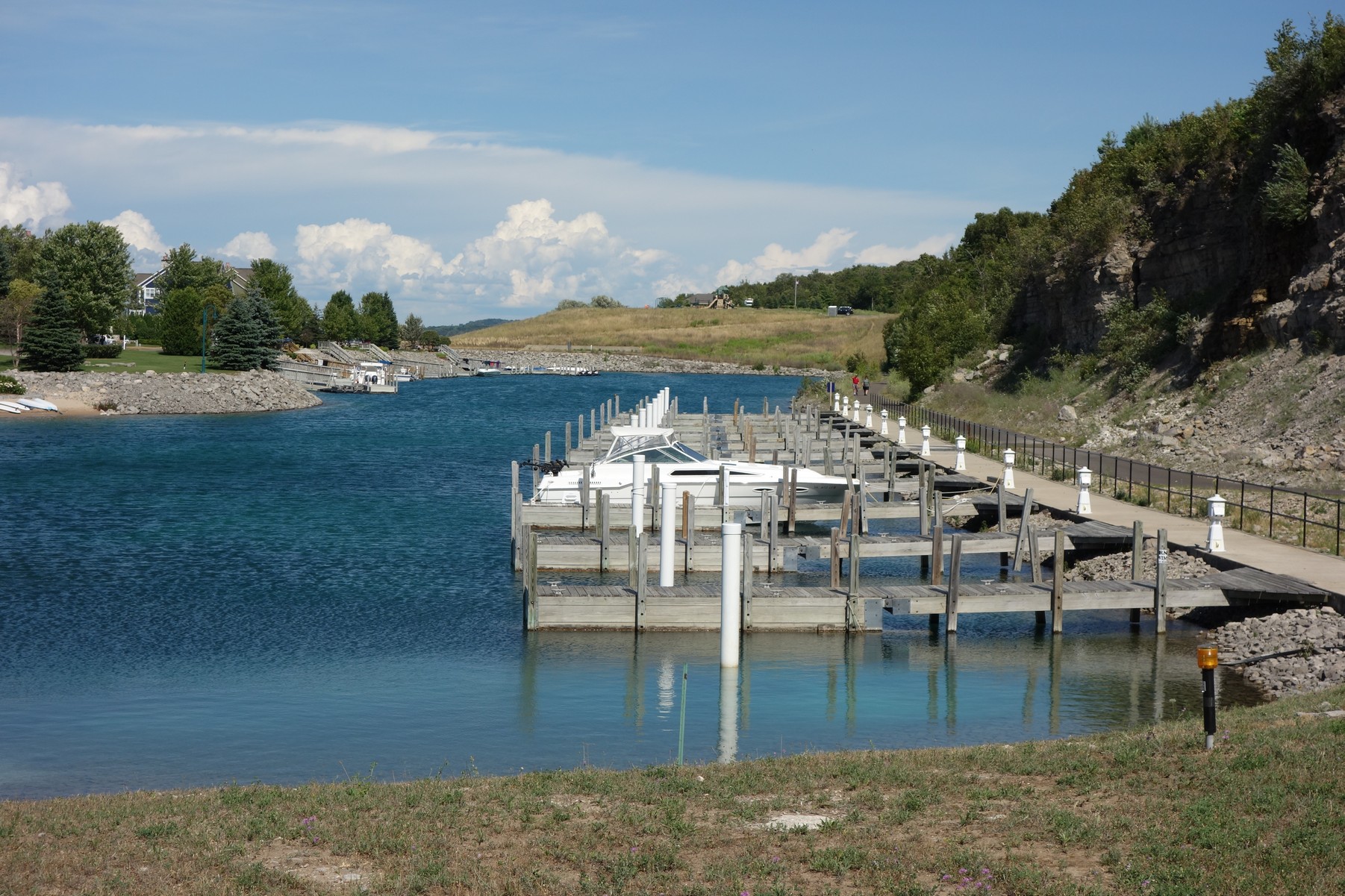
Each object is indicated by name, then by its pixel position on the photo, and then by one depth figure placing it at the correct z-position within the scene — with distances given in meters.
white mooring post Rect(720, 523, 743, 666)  18.73
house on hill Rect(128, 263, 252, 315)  147.25
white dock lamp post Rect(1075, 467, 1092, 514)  29.23
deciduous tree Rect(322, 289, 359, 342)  160.38
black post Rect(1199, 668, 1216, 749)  11.14
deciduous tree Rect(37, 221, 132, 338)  107.56
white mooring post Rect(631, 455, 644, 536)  27.97
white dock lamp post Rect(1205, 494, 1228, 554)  24.02
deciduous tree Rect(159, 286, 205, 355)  117.00
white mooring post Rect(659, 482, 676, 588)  24.80
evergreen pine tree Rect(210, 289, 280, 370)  107.25
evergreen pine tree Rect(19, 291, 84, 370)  89.88
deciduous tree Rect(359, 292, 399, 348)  178.75
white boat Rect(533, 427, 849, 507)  34.88
